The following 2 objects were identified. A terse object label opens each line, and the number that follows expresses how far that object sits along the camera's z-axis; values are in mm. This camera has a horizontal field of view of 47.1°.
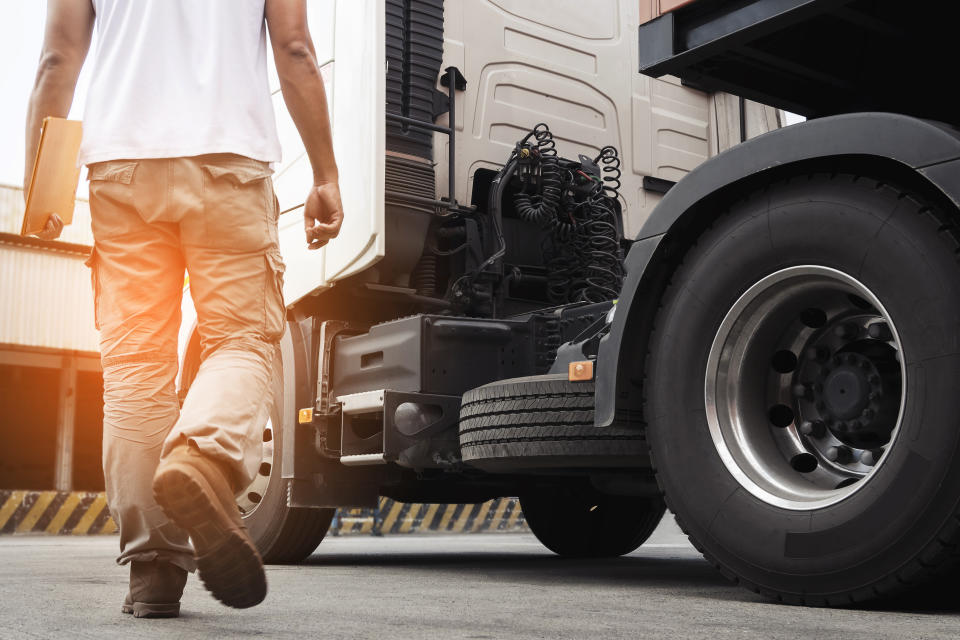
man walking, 2492
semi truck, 2506
